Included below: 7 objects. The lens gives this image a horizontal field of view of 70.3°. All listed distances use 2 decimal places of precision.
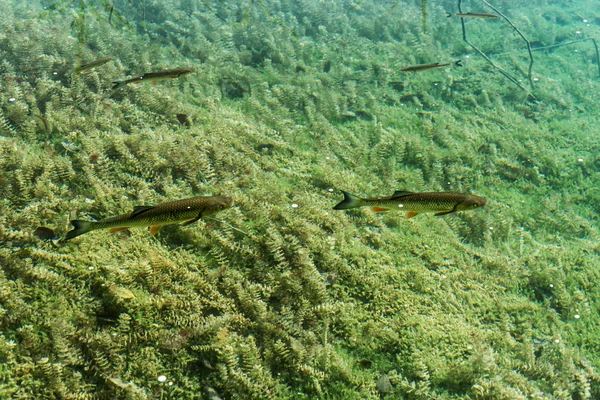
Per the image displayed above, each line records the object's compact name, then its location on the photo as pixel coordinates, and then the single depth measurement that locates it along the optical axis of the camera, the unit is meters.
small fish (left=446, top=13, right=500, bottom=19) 7.58
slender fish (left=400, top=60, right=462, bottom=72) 6.24
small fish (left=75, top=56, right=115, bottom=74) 5.58
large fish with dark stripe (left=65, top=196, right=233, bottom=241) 2.90
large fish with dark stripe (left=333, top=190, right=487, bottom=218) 3.29
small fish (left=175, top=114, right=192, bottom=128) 6.53
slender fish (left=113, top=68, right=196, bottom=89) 4.91
